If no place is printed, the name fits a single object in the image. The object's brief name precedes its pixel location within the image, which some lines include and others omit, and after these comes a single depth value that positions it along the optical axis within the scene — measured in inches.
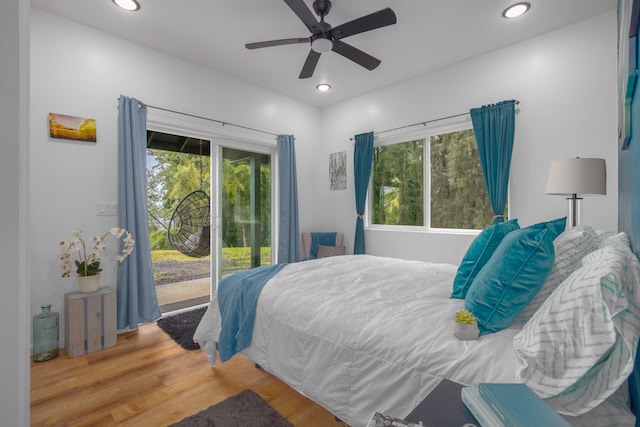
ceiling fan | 82.4
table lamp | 84.4
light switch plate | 111.7
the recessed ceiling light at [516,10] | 97.1
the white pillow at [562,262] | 49.4
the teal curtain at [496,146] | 117.2
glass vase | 93.8
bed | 32.2
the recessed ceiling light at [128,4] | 95.4
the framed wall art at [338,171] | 176.9
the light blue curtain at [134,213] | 113.3
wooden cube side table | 97.0
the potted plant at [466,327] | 46.2
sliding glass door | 151.8
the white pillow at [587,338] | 30.4
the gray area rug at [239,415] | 65.0
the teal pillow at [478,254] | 65.1
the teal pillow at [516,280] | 48.1
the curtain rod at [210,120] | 123.7
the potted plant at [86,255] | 101.6
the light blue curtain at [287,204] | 166.6
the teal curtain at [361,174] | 162.9
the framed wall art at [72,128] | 102.3
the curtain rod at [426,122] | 131.6
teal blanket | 74.2
